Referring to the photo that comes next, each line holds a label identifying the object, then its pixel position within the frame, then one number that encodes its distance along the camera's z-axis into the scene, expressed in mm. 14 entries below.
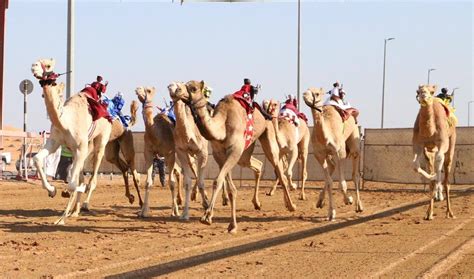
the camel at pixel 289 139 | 22188
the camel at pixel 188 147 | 15180
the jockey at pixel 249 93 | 15114
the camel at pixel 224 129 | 13438
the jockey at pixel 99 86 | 15859
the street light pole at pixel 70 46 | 26562
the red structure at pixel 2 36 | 34094
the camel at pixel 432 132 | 16297
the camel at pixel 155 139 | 16672
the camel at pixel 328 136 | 16078
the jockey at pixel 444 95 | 19484
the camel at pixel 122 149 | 17781
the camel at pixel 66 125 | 13414
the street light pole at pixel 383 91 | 56512
